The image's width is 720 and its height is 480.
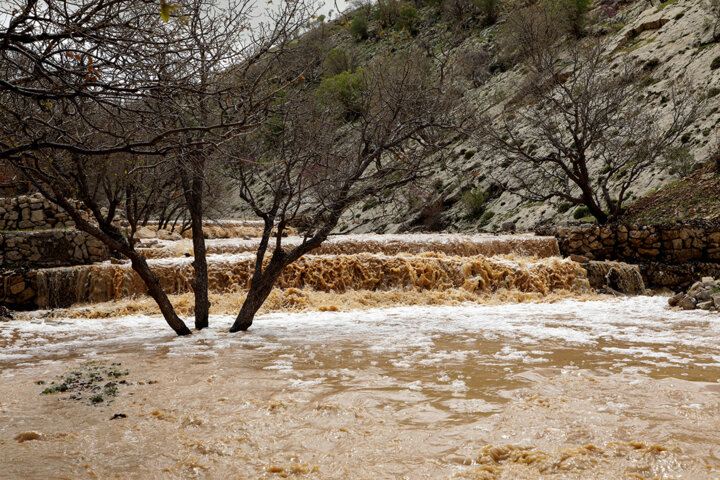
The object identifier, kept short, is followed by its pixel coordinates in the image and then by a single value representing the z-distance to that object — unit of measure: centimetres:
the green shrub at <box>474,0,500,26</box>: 3388
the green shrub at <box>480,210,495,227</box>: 1970
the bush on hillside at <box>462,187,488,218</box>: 2069
